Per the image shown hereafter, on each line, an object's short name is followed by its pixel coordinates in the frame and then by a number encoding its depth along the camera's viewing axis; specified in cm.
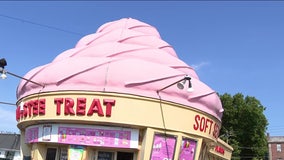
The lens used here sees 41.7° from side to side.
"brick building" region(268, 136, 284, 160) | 7044
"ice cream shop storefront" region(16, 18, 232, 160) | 1728
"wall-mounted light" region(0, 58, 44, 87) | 1586
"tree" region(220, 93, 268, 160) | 5250
